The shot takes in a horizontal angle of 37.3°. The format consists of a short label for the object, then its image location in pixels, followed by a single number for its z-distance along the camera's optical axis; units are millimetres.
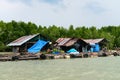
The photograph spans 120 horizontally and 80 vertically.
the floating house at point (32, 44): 25111
